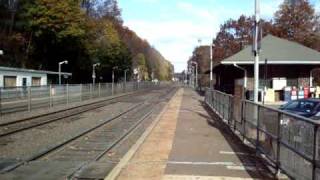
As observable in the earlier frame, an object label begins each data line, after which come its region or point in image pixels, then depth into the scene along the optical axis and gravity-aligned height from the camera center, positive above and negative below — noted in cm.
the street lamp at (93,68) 5181 +223
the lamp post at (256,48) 1155 +122
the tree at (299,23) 4879 +896
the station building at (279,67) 2730 +135
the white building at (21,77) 3086 +46
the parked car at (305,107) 1175 -96
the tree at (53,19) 4388 +850
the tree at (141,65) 9385 +508
